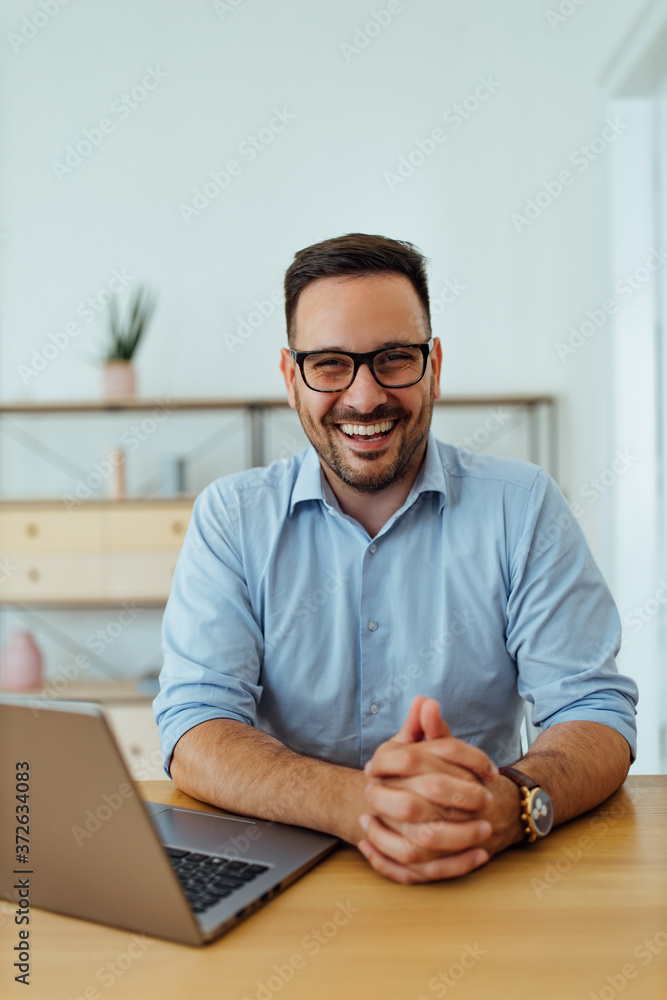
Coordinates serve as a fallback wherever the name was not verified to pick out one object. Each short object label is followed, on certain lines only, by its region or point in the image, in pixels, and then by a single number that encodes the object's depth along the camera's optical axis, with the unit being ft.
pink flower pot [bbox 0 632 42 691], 10.02
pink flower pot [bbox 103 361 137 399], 9.99
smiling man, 4.12
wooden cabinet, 9.61
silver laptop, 2.13
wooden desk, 2.10
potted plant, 10.00
